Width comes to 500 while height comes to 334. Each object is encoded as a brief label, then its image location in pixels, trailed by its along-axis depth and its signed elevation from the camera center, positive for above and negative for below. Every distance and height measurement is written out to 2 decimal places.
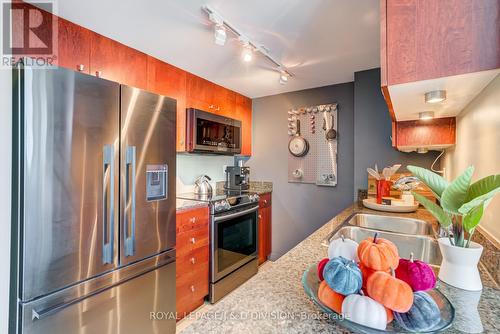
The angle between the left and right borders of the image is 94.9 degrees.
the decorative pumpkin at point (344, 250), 0.61 -0.22
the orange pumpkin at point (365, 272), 0.53 -0.25
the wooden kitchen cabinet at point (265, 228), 2.99 -0.81
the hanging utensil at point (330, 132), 2.71 +0.42
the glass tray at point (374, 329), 0.48 -0.33
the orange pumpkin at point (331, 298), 0.53 -0.31
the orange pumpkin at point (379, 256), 0.52 -0.20
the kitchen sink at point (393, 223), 1.55 -0.40
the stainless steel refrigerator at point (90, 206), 1.08 -0.22
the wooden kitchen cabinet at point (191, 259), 1.91 -0.80
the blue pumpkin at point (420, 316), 0.48 -0.32
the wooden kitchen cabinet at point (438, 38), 0.69 +0.42
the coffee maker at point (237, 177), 3.06 -0.13
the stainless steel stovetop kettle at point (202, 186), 2.55 -0.21
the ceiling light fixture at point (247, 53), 1.81 +0.91
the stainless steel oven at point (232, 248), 2.18 -0.86
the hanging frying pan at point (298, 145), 2.92 +0.29
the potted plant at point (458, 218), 0.64 -0.15
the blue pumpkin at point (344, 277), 0.50 -0.24
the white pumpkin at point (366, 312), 0.48 -0.30
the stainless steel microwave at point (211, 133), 2.30 +0.38
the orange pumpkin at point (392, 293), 0.47 -0.26
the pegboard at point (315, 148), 2.75 +0.24
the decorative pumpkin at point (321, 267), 0.61 -0.27
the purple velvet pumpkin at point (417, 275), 0.53 -0.25
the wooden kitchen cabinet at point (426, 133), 1.57 +0.25
